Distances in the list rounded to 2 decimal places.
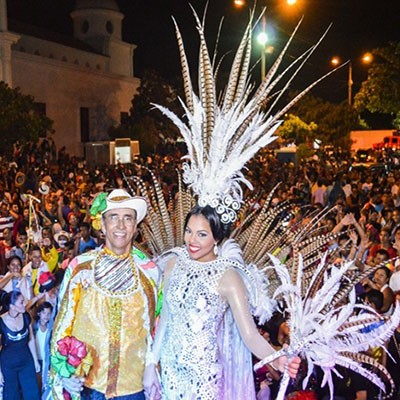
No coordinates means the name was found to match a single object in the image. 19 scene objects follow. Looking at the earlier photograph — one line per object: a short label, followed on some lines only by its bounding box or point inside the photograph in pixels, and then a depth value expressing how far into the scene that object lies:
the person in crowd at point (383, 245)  7.48
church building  36.84
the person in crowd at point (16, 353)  5.52
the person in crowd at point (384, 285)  5.54
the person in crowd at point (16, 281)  6.45
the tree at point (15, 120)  23.11
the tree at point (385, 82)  23.69
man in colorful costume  3.55
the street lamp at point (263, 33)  16.30
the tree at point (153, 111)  44.41
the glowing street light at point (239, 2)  16.46
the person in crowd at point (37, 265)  6.88
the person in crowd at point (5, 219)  9.20
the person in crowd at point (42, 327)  5.94
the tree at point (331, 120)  30.48
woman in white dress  3.48
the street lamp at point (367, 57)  27.07
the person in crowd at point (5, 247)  8.20
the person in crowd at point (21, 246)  8.30
